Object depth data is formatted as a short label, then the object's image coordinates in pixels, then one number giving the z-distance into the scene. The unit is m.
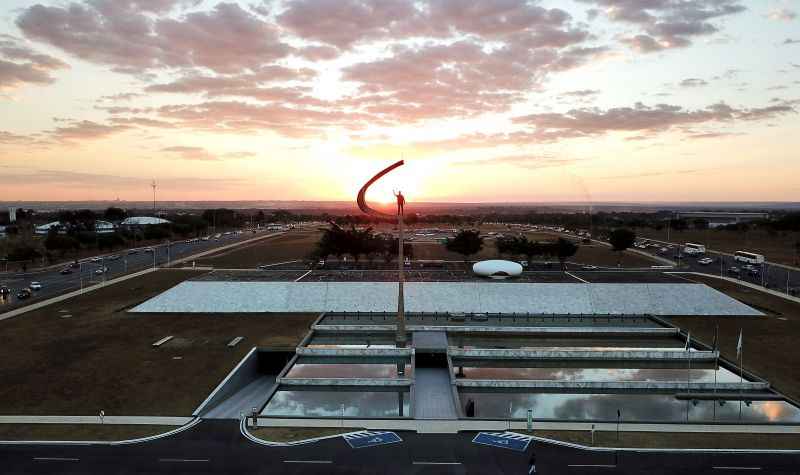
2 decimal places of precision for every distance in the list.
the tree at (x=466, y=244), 91.30
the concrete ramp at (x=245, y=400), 35.52
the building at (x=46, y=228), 163.50
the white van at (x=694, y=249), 110.94
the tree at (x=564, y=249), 87.19
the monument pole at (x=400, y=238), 47.84
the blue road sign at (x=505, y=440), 29.20
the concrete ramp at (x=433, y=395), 35.62
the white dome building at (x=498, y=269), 77.81
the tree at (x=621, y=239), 101.25
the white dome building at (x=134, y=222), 188.55
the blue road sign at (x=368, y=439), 29.44
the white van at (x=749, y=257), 95.33
